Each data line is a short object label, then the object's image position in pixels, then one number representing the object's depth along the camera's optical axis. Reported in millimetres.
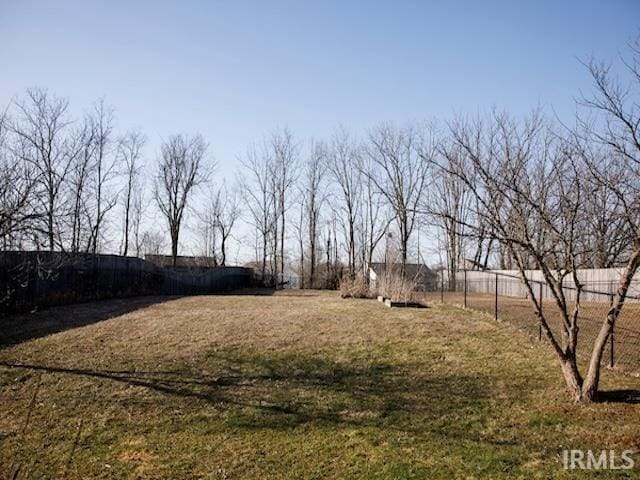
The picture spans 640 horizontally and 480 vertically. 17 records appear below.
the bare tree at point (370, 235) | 33844
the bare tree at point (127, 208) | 31969
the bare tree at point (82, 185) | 20664
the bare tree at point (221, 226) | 36750
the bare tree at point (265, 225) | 35938
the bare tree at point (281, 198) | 36156
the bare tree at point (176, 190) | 34625
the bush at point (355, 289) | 18531
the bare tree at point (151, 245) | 38625
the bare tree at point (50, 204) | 8445
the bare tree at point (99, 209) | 25562
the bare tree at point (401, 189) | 32719
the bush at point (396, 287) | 15895
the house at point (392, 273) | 17578
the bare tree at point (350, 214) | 35188
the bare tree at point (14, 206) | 7691
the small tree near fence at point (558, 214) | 5863
